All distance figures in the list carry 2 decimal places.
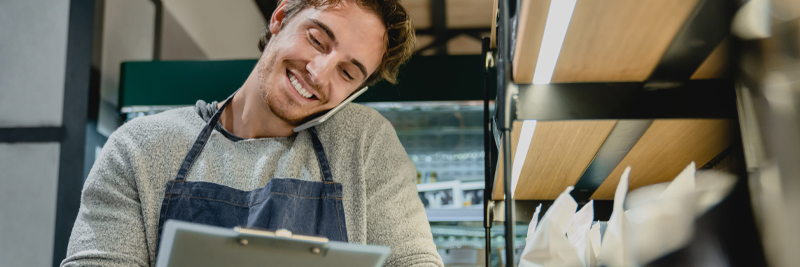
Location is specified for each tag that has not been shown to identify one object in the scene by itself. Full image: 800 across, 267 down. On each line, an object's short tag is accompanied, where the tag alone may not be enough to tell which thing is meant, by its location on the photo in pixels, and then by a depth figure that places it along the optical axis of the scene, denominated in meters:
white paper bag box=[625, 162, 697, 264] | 0.46
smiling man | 1.26
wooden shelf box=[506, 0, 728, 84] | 0.48
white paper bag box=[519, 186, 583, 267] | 0.56
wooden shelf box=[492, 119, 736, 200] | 0.69
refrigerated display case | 2.08
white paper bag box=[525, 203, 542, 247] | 0.74
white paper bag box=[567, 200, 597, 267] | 0.57
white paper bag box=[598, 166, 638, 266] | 0.50
